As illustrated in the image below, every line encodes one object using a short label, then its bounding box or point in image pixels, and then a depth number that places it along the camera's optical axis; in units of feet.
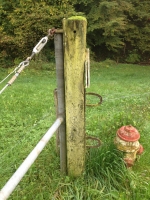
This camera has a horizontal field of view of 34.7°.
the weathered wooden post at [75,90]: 5.54
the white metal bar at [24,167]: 4.14
